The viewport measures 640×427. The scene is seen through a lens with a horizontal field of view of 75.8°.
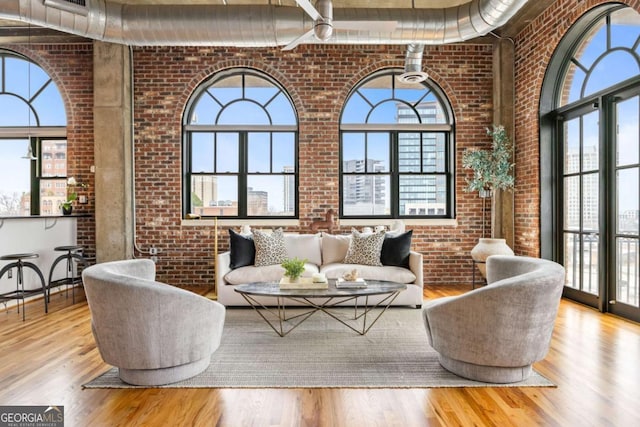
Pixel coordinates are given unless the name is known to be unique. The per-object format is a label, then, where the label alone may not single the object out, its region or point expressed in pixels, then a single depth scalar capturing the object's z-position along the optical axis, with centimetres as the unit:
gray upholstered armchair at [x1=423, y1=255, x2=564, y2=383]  251
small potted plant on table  375
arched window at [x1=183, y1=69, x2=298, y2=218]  645
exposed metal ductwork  428
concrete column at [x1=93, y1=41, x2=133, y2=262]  602
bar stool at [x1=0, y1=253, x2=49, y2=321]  453
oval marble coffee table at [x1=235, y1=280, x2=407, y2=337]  346
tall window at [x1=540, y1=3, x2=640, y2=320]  421
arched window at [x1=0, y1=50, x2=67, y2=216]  653
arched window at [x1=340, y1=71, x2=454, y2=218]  648
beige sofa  473
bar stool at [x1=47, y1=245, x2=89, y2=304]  529
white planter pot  553
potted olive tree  558
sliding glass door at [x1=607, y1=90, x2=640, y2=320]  412
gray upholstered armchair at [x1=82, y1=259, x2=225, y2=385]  249
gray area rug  269
